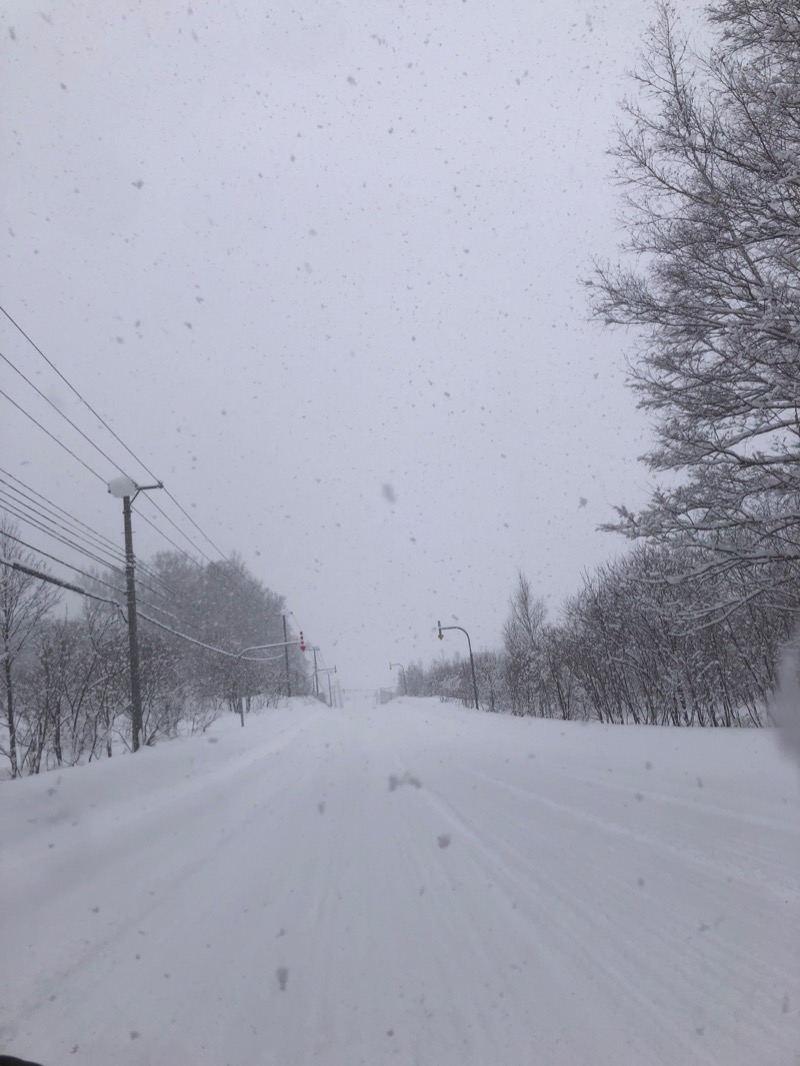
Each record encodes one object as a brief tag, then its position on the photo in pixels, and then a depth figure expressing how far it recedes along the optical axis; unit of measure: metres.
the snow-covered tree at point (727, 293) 8.09
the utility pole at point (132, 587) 16.12
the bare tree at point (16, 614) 14.79
